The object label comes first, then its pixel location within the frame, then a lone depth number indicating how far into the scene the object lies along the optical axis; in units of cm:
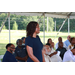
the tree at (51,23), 3191
